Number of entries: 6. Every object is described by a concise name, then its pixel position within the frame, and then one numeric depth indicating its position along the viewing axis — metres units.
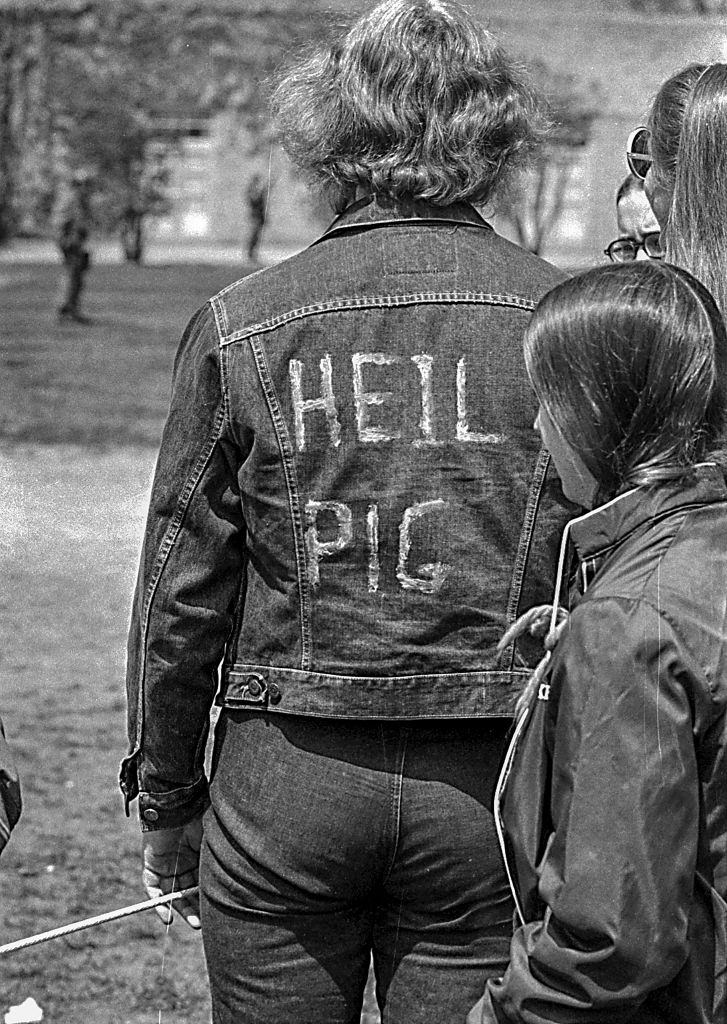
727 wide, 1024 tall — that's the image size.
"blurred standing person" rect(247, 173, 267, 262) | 28.64
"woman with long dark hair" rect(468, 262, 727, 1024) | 4.07
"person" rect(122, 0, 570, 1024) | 4.45
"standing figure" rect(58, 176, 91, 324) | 28.94
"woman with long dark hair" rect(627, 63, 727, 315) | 4.45
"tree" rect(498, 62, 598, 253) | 25.10
